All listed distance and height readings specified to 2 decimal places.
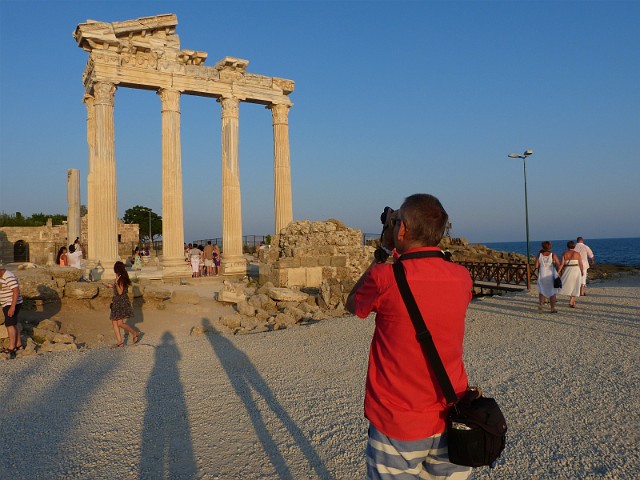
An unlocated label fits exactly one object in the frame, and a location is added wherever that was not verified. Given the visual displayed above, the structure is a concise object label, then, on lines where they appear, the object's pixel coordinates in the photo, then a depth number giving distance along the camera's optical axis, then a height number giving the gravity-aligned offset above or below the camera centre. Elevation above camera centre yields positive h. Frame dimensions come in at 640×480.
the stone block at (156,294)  14.02 -1.40
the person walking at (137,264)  22.88 -0.86
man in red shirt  2.20 -0.58
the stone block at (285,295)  14.27 -1.58
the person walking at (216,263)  22.67 -0.93
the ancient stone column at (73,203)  24.22 +2.24
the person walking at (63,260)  18.64 -0.47
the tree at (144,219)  71.88 +4.01
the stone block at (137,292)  13.94 -1.32
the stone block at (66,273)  13.88 -0.75
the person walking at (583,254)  13.03 -0.53
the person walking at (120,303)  9.60 -1.14
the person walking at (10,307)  8.79 -1.05
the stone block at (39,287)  12.55 -1.02
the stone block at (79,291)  13.37 -1.20
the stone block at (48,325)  10.93 -1.75
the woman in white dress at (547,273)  10.95 -0.85
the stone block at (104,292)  13.86 -1.29
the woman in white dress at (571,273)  11.29 -0.89
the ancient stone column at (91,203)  19.23 +1.75
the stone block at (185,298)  14.27 -1.57
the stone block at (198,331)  11.03 -1.98
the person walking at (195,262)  20.59 -0.74
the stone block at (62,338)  10.16 -1.91
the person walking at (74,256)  17.64 -0.32
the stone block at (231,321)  11.70 -1.88
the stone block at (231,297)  14.53 -1.60
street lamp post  26.78 +3.19
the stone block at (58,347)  9.10 -1.89
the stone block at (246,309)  12.91 -1.77
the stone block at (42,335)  10.23 -1.85
